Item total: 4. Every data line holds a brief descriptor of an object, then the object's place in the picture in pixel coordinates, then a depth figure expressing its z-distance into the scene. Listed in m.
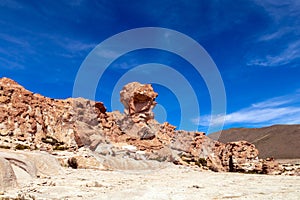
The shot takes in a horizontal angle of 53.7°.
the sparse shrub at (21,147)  22.23
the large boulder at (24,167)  10.92
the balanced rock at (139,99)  36.97
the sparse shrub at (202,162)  31.42
